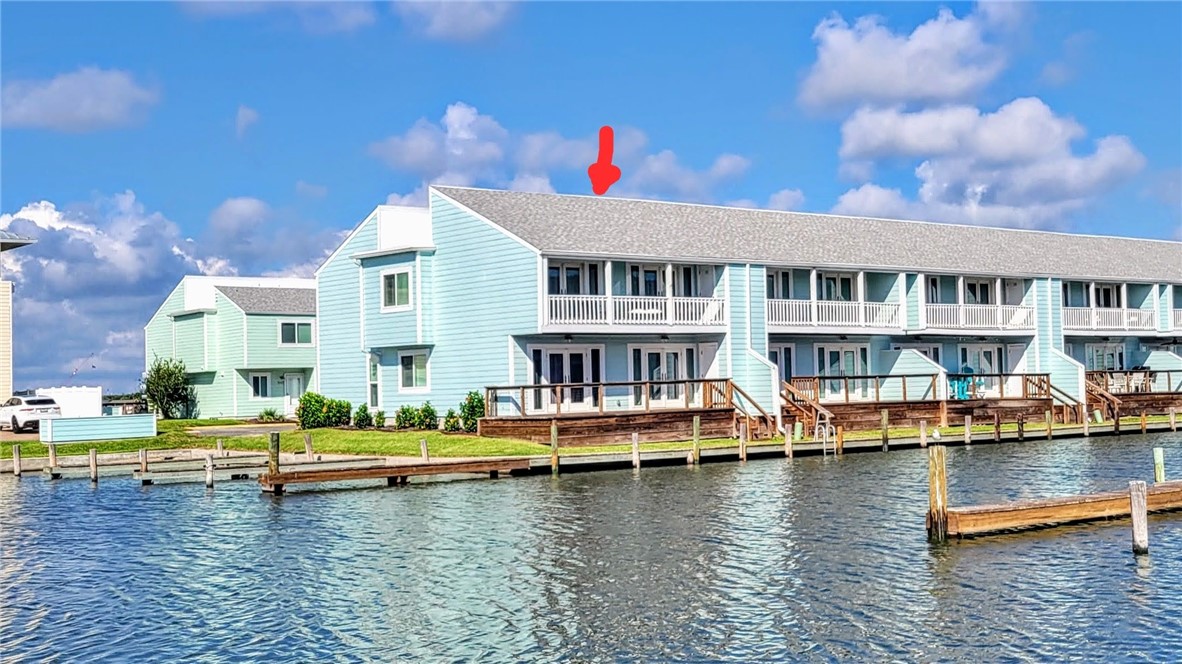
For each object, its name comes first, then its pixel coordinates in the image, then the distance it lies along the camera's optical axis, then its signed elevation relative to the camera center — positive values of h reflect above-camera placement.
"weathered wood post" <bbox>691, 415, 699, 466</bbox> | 42.38 -1.80
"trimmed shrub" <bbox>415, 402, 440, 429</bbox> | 51.88 -0.91
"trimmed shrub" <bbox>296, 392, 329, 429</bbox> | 57.00 -0.52
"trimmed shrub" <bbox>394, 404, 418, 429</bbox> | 52.28 -0.82
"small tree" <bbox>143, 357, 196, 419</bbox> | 79.25 +0.91
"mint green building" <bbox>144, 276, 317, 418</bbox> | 76.81 +3.47
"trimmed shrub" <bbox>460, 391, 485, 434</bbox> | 49.31 -0.59
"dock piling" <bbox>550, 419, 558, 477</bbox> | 40.03 -1.77
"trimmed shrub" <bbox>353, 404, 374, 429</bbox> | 55.03 -0.86
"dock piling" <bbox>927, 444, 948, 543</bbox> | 25.81 -2.42
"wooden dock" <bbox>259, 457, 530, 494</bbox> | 36.88 -2.17
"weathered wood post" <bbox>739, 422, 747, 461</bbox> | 43.28 -1.81
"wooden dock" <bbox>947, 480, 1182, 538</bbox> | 26.00 -2.71
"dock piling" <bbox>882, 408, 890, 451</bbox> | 47.06 -1.70
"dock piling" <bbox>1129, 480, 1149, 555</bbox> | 23.88 -2.53
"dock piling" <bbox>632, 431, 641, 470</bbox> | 41.00 -1.97
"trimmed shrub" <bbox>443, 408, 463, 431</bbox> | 49.93 -1.03
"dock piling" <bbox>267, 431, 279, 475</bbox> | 36.97 -1.61
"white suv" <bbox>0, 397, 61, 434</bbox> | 65.44 -0.24
